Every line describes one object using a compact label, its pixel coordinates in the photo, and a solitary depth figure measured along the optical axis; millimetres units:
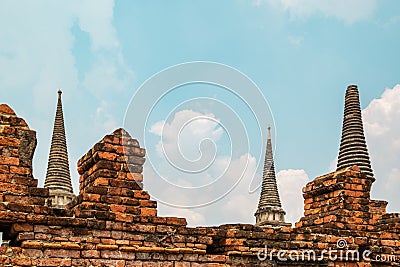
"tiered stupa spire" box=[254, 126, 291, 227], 34875
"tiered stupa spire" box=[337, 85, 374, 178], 12523
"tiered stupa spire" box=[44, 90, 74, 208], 26938
